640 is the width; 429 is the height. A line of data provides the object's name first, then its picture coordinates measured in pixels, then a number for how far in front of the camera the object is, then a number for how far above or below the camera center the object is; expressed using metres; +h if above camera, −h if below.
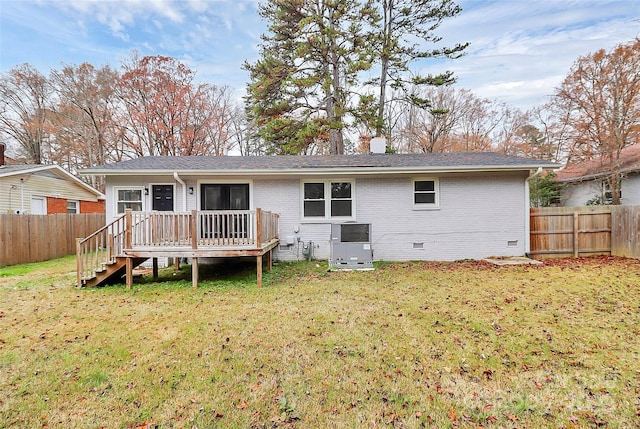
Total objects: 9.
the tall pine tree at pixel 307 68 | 14.66 +7.38
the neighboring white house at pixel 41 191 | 12.16 +1.04
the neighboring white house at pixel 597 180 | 14.77 +1.47
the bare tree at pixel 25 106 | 19.75 +7.27
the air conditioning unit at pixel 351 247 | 8.09 -1.04
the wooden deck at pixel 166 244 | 6.35 -0.72
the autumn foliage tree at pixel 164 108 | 19.50 +6.93
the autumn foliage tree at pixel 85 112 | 19.73 +6.79
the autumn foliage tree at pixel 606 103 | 14.01 +5.15
